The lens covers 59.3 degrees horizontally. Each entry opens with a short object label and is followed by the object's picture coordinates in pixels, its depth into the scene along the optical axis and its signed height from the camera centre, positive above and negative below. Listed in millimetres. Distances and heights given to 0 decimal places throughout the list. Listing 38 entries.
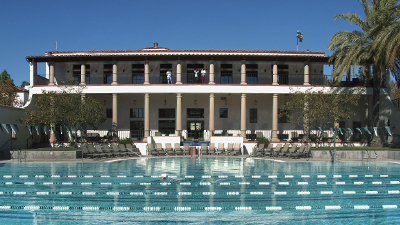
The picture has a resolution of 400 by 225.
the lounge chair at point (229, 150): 26578 -2294
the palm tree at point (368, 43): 24328 +5794
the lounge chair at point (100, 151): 23606 -2167
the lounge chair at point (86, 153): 22672 -2236
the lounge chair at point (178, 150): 26719 -2330
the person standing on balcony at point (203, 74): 29728 +3867
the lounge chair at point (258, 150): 25500 -2257
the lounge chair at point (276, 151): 24503 -2156
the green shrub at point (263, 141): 26472 -1606
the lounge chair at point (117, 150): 24672 -2235
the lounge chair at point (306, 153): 22816 -2146
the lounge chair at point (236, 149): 26497 -2216
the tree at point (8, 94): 34800 +2421
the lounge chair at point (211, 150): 26594 -2299
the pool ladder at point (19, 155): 21797 -2296
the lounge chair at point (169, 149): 26672 -2272
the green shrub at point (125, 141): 26422 -1671
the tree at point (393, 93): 34306 +3967
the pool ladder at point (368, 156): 22266 -2239
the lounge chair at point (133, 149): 25872 -2219
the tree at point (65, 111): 24953 +587
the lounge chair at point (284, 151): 24045 -2121
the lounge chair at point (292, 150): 23564 -2027
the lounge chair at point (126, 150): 25270 -2298
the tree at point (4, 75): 48931 +6074
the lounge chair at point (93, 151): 22991 -2147
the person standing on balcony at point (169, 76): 29959 +3700
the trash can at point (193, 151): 26719 -2404
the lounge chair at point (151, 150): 26406 -2319
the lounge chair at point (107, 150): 24011 -2153
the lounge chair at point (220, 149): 26639 -2242
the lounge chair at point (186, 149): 26781 -2262
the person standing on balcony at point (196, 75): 30269 +3817
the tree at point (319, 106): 25312 +1101
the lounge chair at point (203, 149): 26719 -2245
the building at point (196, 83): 29812 +3090
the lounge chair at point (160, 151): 26375 -2394
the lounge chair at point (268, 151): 24984 -2229
